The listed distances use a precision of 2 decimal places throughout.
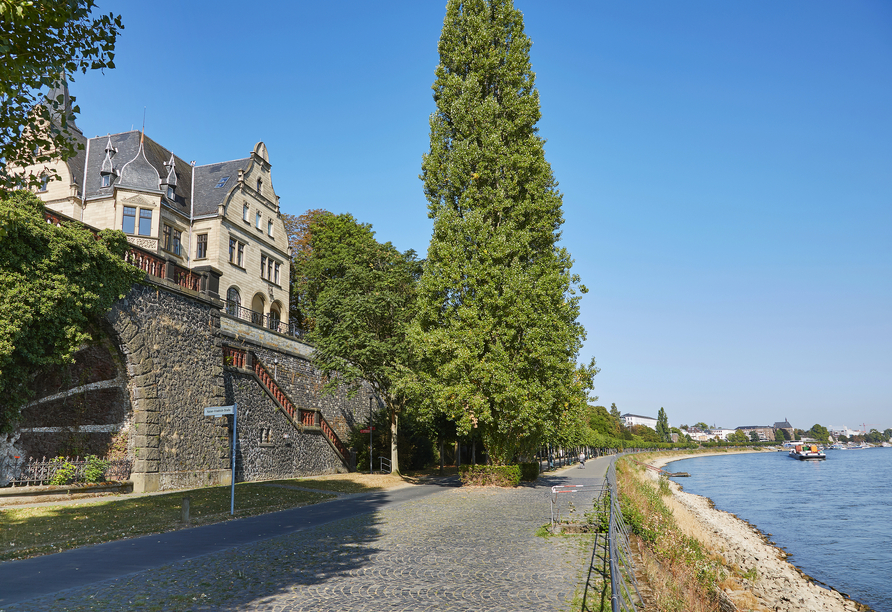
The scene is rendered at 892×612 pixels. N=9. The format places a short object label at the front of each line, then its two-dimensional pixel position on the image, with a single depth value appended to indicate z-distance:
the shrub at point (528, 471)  29.49
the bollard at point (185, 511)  14.05
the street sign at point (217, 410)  15.38
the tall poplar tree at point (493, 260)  23.30
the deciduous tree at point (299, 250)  52.00
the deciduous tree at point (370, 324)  28.23
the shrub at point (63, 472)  18.35
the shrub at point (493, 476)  24.94
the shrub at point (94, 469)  19.19
